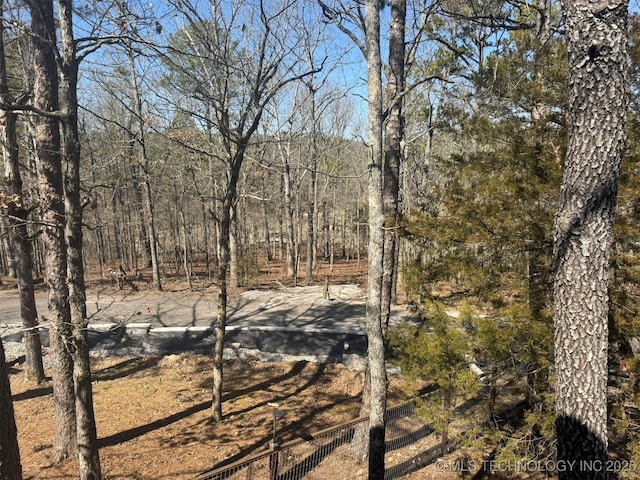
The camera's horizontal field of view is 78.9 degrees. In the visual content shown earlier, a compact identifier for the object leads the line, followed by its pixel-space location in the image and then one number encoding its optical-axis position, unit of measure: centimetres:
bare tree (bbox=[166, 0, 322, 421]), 662
